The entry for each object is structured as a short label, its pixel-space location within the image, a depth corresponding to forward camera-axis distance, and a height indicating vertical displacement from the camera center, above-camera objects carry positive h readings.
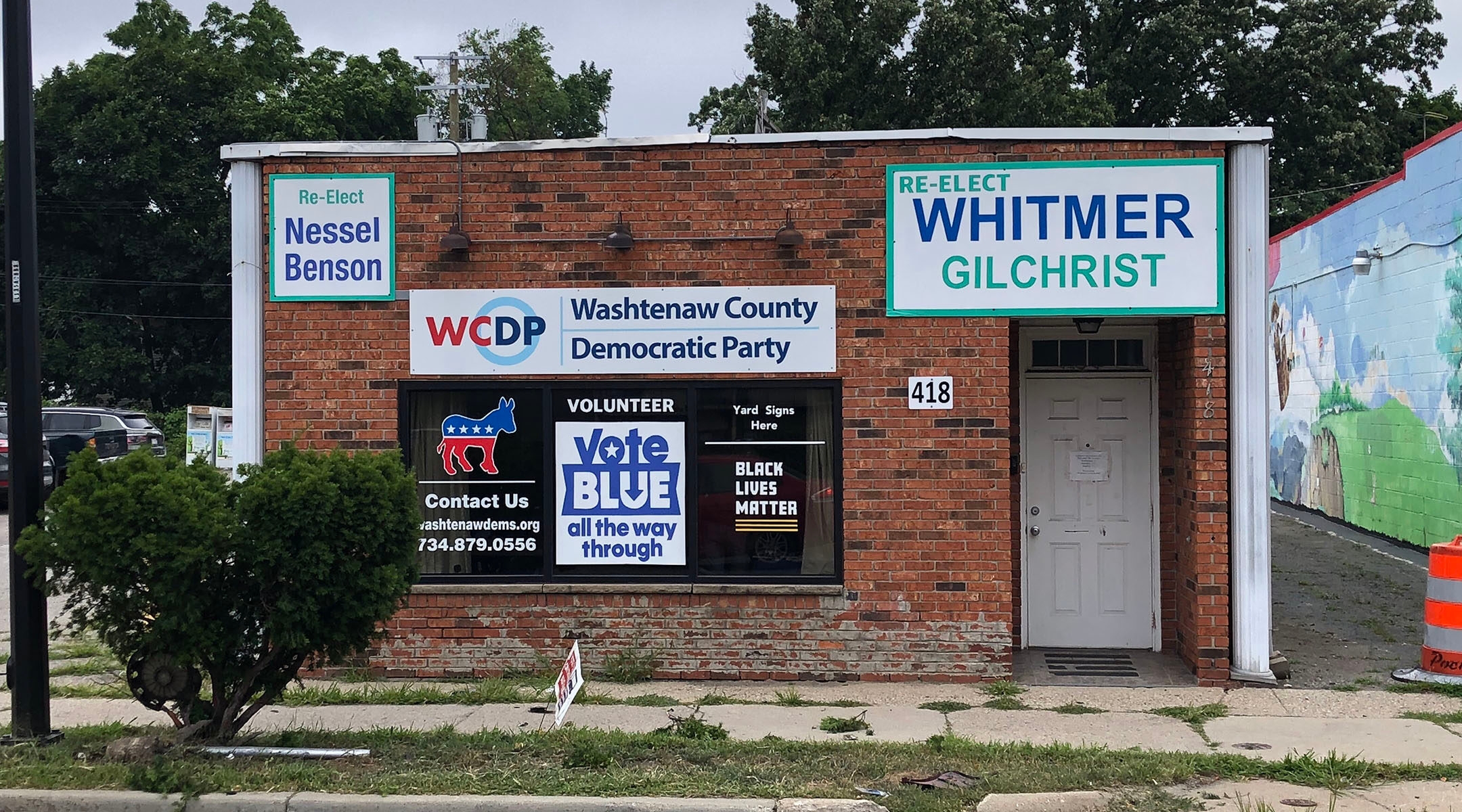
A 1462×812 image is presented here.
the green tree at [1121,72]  28.98 +8.53
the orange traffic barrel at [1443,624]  8.82 -1.53
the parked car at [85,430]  25.11 -0.23
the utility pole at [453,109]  25.74 +7.19
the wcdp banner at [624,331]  9.03 +0.60
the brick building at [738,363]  8.88 +0.36
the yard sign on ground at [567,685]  7.08 -1.54
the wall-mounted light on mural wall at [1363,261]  16.22 +1.89
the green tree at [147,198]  37.59 +6.72
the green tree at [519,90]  47.28 +12.73
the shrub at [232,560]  6.50 -0.76
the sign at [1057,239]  8.84 +1.22
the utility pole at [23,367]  6.97 +0.29
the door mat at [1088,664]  9.30 -1.93
